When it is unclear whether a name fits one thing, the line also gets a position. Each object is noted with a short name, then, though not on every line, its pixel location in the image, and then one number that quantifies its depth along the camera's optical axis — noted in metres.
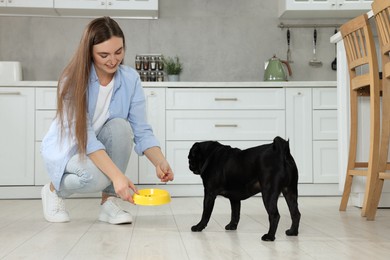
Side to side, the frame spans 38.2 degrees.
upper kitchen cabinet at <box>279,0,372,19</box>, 4.55
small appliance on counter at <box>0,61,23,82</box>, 4.43
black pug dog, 1.94
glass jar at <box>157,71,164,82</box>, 4.50
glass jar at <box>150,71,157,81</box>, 4.51
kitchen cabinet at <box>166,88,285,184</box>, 4.25
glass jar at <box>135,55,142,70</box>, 4.55
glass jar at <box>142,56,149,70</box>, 4.55
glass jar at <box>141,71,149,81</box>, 4.52
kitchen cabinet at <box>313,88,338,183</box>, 4.27
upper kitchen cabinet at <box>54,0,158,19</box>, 4.49
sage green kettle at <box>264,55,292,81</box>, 4.51
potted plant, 4.58
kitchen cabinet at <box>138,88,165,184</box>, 4.24
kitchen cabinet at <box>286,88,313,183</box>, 4.27
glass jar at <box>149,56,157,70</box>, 4.54
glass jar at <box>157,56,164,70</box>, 4.55
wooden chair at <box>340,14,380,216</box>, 2.69
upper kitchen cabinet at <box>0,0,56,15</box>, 4.46
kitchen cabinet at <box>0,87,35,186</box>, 4.14
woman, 2.18
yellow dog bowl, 2.05
